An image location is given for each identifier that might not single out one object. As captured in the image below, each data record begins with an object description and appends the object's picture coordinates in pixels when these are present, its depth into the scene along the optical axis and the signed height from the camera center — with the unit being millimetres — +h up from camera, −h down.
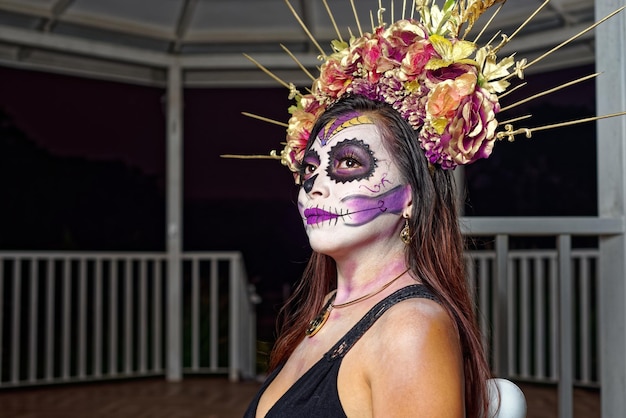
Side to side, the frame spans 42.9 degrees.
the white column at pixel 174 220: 5473 -48
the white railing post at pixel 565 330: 1944 -290
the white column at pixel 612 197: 1970 +38
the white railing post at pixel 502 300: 1915 -210
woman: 1145 -89
